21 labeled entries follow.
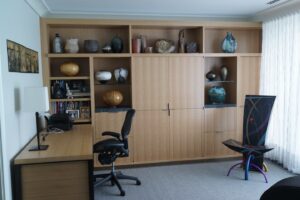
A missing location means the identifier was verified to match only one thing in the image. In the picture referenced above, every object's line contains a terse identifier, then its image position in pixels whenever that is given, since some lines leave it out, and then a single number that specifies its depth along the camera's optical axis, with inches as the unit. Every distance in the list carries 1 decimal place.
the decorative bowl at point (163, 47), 185.0
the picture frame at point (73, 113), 175.3
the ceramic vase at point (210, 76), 193.3
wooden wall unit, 174.9
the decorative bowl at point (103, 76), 177.6
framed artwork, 102.3
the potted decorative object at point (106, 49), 177.0
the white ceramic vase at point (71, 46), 173.8
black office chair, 136.7
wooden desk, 97.6
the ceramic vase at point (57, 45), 171.9
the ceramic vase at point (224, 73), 194.2
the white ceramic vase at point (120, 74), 180.9
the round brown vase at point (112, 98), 176.7
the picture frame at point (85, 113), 176.2
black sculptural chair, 159.9
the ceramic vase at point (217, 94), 192.5
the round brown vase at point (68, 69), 171.5
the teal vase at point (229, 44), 189.3
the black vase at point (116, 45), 177.0
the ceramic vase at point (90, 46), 174.7
